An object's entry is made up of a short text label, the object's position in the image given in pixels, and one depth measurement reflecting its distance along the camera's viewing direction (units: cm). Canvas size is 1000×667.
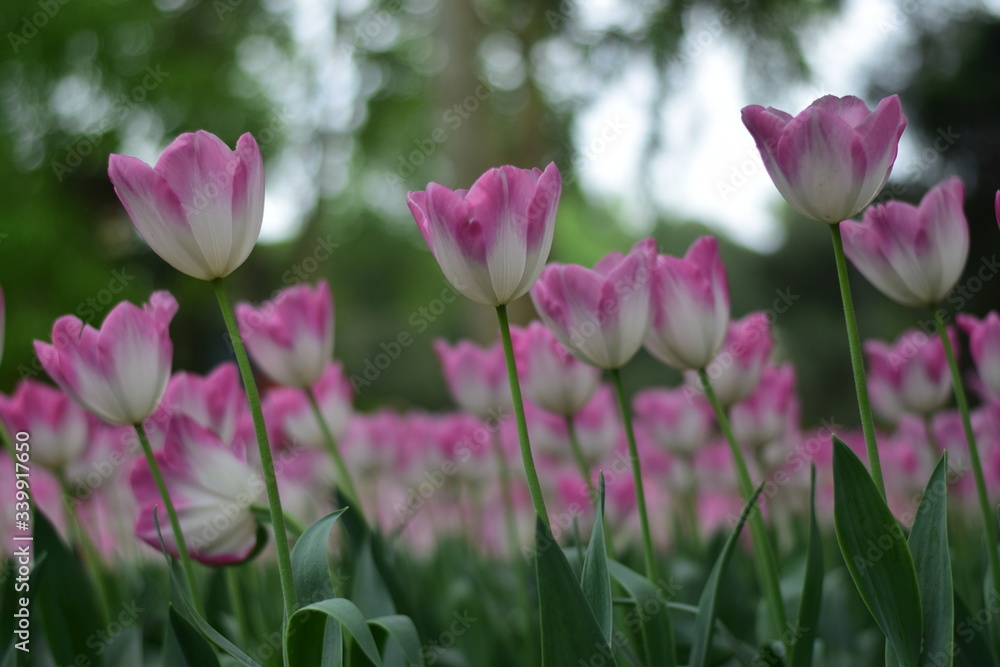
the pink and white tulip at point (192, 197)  104
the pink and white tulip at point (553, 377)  124
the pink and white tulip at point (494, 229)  105
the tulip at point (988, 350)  120
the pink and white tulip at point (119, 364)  110
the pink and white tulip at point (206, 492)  113
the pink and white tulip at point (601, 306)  110
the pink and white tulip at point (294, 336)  128
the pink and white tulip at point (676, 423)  158
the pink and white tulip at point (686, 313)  113
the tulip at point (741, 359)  125
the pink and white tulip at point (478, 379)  148
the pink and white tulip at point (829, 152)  104
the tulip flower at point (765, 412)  137
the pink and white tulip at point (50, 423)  132
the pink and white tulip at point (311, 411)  157
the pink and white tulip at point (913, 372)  130
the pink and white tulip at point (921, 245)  112
